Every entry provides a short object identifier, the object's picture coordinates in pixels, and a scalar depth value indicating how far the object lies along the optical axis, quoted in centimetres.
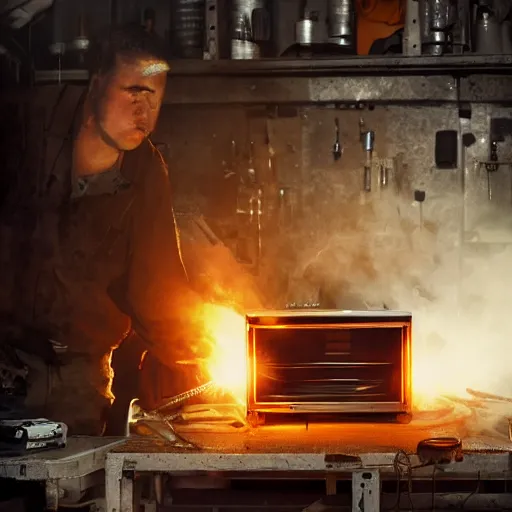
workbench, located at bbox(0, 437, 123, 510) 695
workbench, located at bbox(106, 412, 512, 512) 677
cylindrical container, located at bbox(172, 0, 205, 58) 935
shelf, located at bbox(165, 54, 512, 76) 919
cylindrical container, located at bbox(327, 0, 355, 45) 934
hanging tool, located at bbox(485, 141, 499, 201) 930
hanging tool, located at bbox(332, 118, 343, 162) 939
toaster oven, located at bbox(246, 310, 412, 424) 794
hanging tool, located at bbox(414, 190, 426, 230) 939
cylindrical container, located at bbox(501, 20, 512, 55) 932
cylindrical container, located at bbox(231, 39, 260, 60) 933
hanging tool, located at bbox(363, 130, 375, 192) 937
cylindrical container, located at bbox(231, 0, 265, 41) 936
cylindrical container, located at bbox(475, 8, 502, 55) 927
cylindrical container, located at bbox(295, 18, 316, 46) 934
